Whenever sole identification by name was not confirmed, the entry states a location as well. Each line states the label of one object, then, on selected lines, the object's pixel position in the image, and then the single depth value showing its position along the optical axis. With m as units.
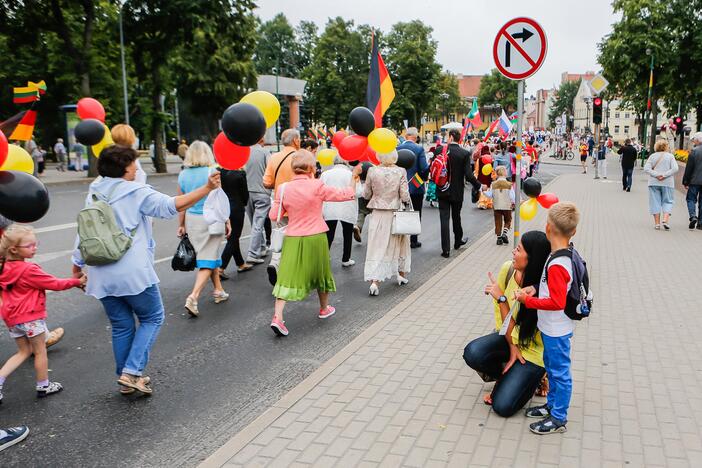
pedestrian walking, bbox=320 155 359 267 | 8.62
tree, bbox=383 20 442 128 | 68.81
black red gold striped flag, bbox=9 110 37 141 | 4.91
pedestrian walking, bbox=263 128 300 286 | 7.75
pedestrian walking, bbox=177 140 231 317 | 6.68
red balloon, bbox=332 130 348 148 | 7.40
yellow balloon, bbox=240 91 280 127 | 5.10
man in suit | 9.77
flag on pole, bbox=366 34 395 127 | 8.19
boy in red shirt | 3.63
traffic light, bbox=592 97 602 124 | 24.59
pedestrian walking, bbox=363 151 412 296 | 7.44
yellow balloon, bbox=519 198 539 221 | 4.23
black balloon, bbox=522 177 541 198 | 4.11
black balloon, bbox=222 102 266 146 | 4.36
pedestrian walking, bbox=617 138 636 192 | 20.44
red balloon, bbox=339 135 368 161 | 6.81
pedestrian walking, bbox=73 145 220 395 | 4.24
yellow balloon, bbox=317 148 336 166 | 7.62
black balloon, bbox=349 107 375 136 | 6.49
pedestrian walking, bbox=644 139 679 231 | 11.98
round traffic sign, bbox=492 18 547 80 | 6.26
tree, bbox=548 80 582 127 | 142.00
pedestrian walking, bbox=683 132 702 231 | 12.20
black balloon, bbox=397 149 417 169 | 7.59
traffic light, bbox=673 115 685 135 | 32.73
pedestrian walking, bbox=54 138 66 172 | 34.69
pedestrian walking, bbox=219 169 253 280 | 8.16
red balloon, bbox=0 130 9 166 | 3.70
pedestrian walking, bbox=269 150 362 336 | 5.89
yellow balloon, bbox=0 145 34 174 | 4.23
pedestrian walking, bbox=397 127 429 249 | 9.79
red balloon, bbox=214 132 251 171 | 4.99
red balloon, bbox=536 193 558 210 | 4.05
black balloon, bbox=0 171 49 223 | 3.60
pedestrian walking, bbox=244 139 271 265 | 8.86
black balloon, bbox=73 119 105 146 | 5.50
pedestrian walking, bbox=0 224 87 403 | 4.47
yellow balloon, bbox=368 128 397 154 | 6.65
